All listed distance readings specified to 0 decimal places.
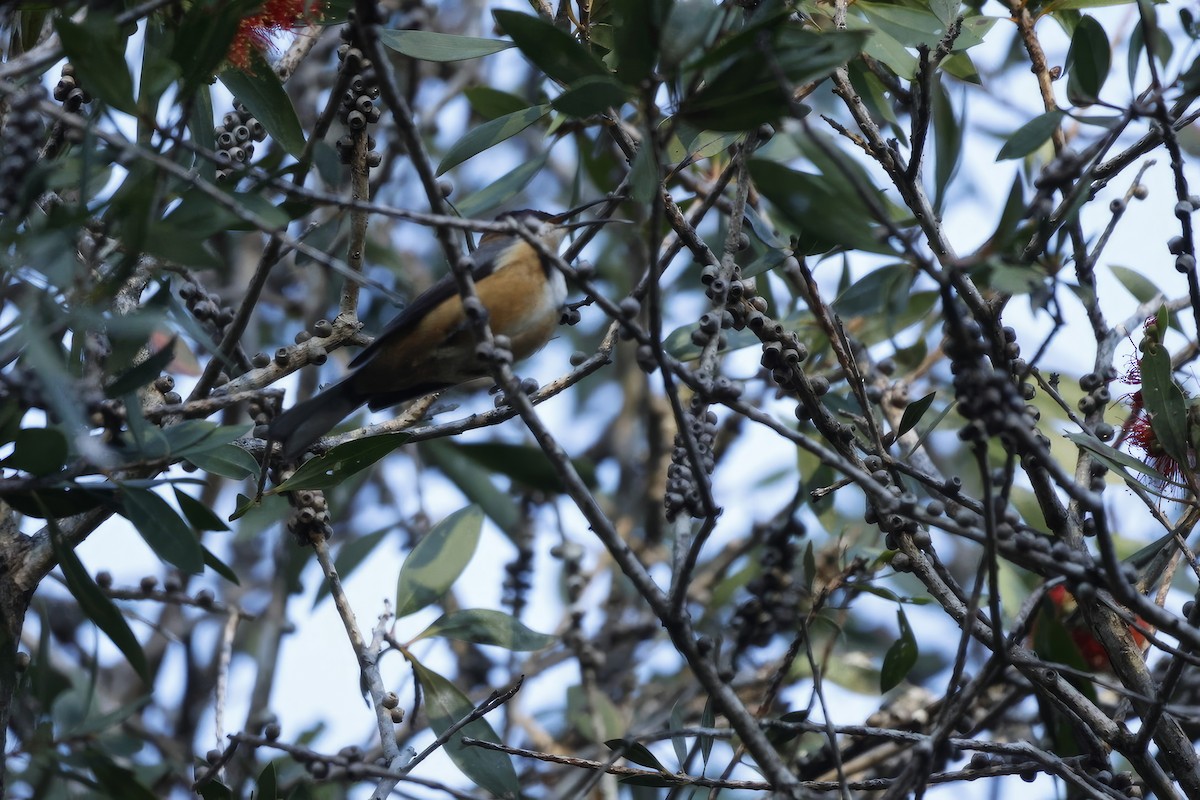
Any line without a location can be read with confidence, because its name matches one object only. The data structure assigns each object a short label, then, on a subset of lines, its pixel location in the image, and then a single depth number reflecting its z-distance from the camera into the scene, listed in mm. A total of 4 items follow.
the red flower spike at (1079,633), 8945
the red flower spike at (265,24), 6766
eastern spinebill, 8500
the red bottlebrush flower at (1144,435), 6531
